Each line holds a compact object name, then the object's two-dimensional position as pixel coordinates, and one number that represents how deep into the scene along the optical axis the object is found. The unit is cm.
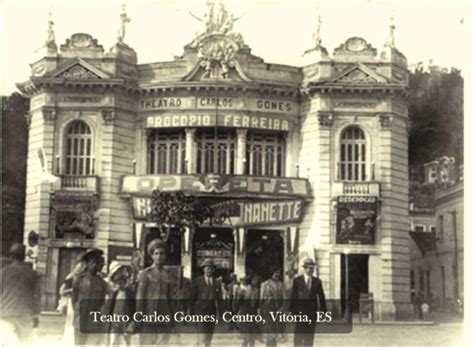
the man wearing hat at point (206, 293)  1505
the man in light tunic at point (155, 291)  1246
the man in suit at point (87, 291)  1234
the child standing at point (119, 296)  1272
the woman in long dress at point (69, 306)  1255
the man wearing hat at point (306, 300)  1443
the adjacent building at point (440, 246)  2283
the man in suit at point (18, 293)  1233
